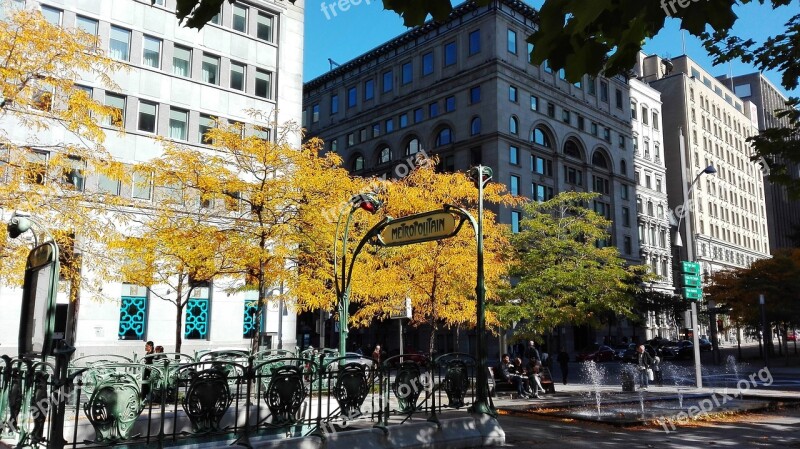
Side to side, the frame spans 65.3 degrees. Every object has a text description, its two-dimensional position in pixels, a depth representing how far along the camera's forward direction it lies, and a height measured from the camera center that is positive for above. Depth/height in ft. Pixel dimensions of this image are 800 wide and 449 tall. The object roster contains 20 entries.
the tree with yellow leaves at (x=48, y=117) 49.55 +17.58
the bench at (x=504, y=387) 75.87 -6.73
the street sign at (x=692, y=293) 78.54 +4.78
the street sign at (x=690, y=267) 80.84 +8.22
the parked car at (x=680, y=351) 169.07 -5.27
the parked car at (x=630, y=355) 159.17 -6.16
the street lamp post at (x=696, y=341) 80.94 -1.24
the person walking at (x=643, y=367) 86.31 -4.96
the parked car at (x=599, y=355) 165.48 -6.25
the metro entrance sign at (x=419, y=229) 38.75 +6.61
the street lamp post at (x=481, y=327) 39.78 +0.27
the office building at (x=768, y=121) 422.41 +136.27
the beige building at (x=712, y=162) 301.02 +87.83
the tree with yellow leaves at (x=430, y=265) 83.15 +8.86
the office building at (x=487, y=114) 189.98 +73.34
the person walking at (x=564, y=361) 96.32 -4.60
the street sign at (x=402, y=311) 70.81 +2.31
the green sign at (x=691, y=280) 79.94 +6.51
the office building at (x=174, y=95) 95.25 +40.34
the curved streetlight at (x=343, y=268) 62.75 +6.33
